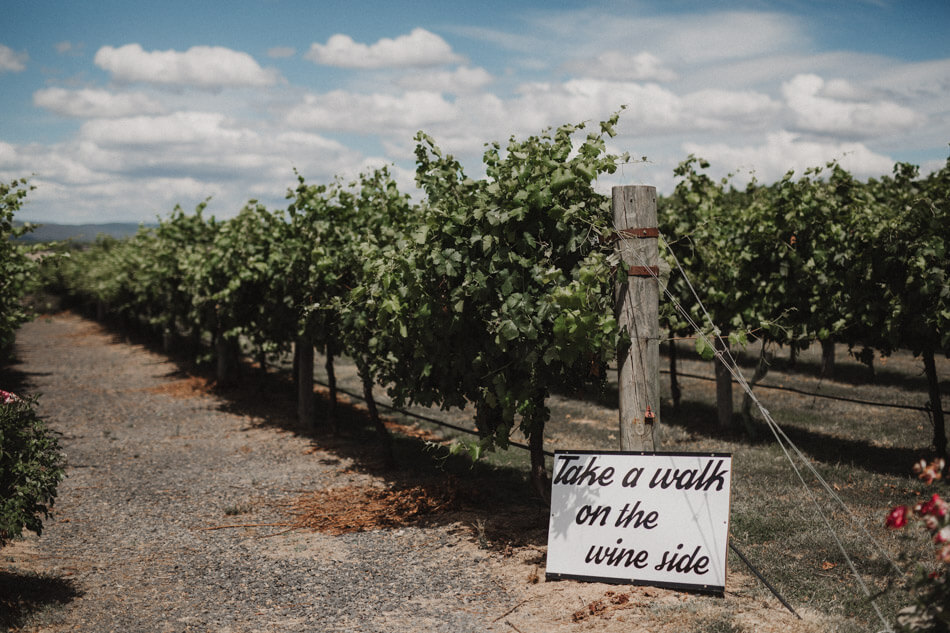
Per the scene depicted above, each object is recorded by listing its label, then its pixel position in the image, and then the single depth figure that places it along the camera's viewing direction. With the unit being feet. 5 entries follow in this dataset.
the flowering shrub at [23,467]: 14.67
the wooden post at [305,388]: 37.52
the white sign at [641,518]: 15.10
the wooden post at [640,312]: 16.56
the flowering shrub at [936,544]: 8.21
